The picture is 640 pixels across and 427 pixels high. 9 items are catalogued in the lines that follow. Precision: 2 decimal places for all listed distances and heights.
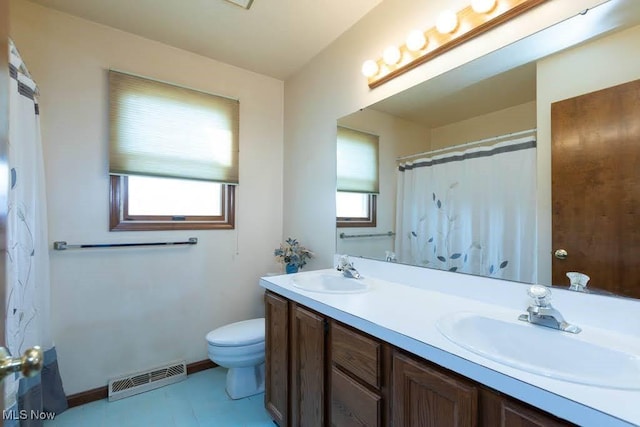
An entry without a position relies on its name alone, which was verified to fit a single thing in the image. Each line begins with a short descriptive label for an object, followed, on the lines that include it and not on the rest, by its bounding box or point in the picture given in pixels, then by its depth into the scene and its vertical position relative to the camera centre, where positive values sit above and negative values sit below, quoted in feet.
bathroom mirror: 3.12 +1.48
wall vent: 6.22 -3.75
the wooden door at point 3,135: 1.96 +0.55
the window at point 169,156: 6.37 +1.36
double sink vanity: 2.03 -1.28
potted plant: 7.30 -1.07
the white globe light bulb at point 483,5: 3.84 +2.78
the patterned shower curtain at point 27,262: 4.05 -0.76
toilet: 5.87 -2.89
